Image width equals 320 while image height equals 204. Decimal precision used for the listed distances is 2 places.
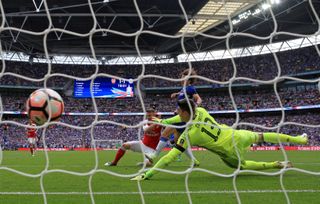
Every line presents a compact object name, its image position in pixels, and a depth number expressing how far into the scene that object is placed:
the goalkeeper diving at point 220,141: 5.81
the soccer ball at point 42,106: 4.23
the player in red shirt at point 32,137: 17.46
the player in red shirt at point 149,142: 8.84
